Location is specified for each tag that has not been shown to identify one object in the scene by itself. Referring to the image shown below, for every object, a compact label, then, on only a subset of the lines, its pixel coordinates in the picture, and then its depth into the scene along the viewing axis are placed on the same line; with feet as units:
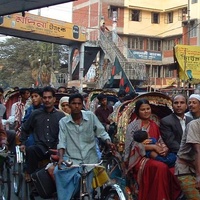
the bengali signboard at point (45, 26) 88.28
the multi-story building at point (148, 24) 151.12
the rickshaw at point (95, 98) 46.16
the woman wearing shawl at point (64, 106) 26.37
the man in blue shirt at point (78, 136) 18.76
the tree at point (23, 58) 175.97
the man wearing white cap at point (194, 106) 22.95
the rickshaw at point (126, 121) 21.22
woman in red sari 18.52
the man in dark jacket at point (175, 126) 19.89
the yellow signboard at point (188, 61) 60.08
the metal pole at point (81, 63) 105.40
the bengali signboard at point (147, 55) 155.94
